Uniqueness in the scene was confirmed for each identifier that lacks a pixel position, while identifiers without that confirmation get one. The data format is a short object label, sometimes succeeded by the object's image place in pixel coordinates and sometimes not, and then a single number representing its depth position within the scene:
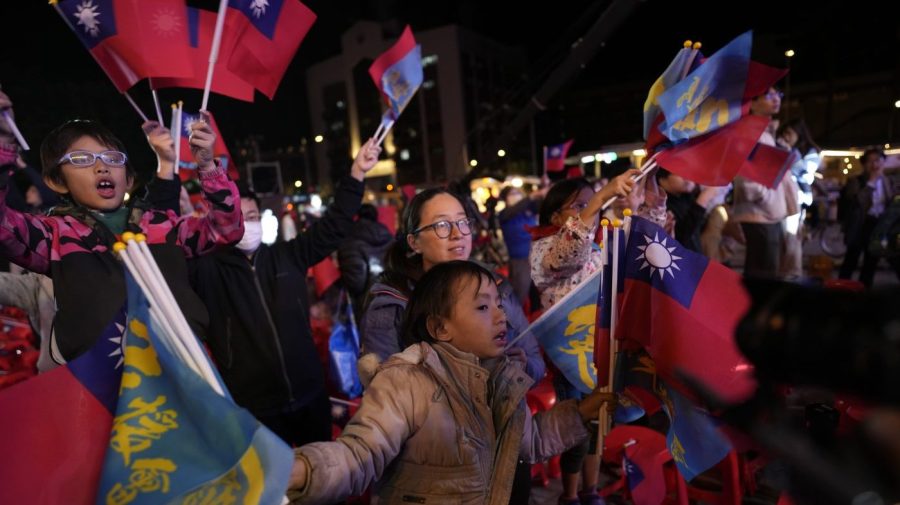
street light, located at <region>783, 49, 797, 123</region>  31.52
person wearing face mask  3.06
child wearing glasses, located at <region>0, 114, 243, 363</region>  2.25
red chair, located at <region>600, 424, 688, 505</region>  3.03
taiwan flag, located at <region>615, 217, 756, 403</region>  2.12
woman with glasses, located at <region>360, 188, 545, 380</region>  2.57
